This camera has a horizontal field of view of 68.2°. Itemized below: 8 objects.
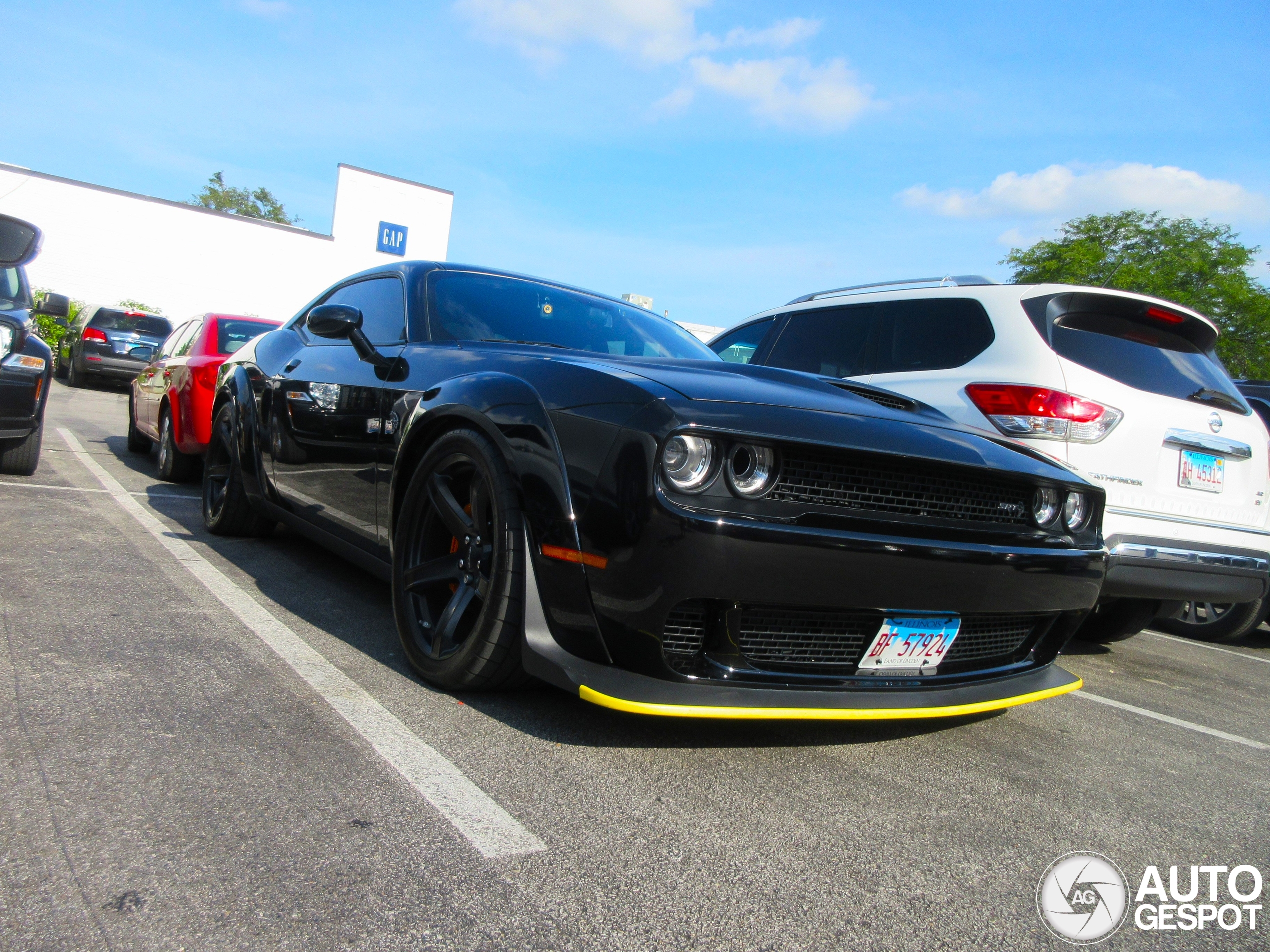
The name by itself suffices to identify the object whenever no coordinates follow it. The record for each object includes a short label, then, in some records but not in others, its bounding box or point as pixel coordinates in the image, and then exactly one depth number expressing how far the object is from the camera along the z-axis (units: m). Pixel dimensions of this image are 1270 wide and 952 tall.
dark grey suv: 16.23
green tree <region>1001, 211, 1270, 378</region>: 28.12
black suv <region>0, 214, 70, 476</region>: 5.56
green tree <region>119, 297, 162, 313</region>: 25.68
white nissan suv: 3.83
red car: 6.11
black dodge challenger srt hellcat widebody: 2.18
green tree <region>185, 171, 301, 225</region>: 70.25
